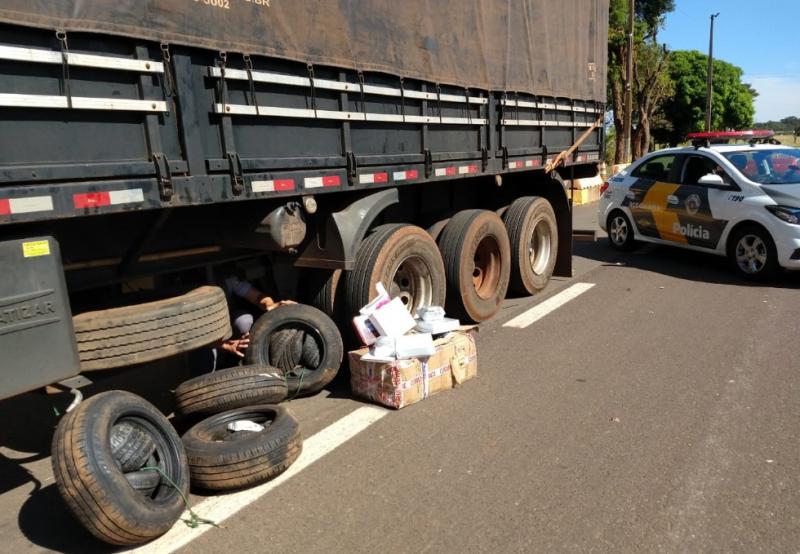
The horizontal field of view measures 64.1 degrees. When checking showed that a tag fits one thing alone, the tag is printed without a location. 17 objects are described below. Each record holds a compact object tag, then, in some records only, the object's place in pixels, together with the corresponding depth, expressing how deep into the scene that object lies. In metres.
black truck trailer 2.95
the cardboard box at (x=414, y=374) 4.43
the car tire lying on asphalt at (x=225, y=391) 3.90
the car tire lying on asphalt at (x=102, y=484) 2.78
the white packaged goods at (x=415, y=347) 4.57
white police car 7.89
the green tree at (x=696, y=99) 44.46
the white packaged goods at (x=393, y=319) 4.79
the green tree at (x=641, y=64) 24.08
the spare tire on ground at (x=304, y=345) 4.59
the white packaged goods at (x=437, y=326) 4.99
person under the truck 4.82
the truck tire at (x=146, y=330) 3.43
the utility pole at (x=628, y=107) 19.47
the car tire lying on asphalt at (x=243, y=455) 3.38
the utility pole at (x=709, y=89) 33.81
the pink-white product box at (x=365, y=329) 4.75
